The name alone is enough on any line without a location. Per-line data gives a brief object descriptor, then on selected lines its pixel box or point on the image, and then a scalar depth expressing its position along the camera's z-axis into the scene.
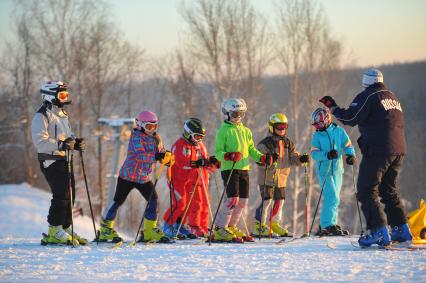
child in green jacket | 19.11
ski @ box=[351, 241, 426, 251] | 15.64
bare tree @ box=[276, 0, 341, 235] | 60.56
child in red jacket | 20.46
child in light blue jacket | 21.05
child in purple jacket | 18.44
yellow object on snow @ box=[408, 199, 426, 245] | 17.28
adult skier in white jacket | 17.42
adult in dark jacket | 15.82
